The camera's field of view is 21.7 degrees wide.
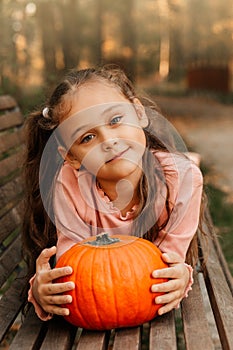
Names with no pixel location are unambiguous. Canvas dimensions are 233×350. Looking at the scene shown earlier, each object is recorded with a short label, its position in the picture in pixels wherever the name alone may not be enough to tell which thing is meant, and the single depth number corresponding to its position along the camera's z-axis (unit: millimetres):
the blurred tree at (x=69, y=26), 15829
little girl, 2439
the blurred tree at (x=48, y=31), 15102
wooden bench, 2090
